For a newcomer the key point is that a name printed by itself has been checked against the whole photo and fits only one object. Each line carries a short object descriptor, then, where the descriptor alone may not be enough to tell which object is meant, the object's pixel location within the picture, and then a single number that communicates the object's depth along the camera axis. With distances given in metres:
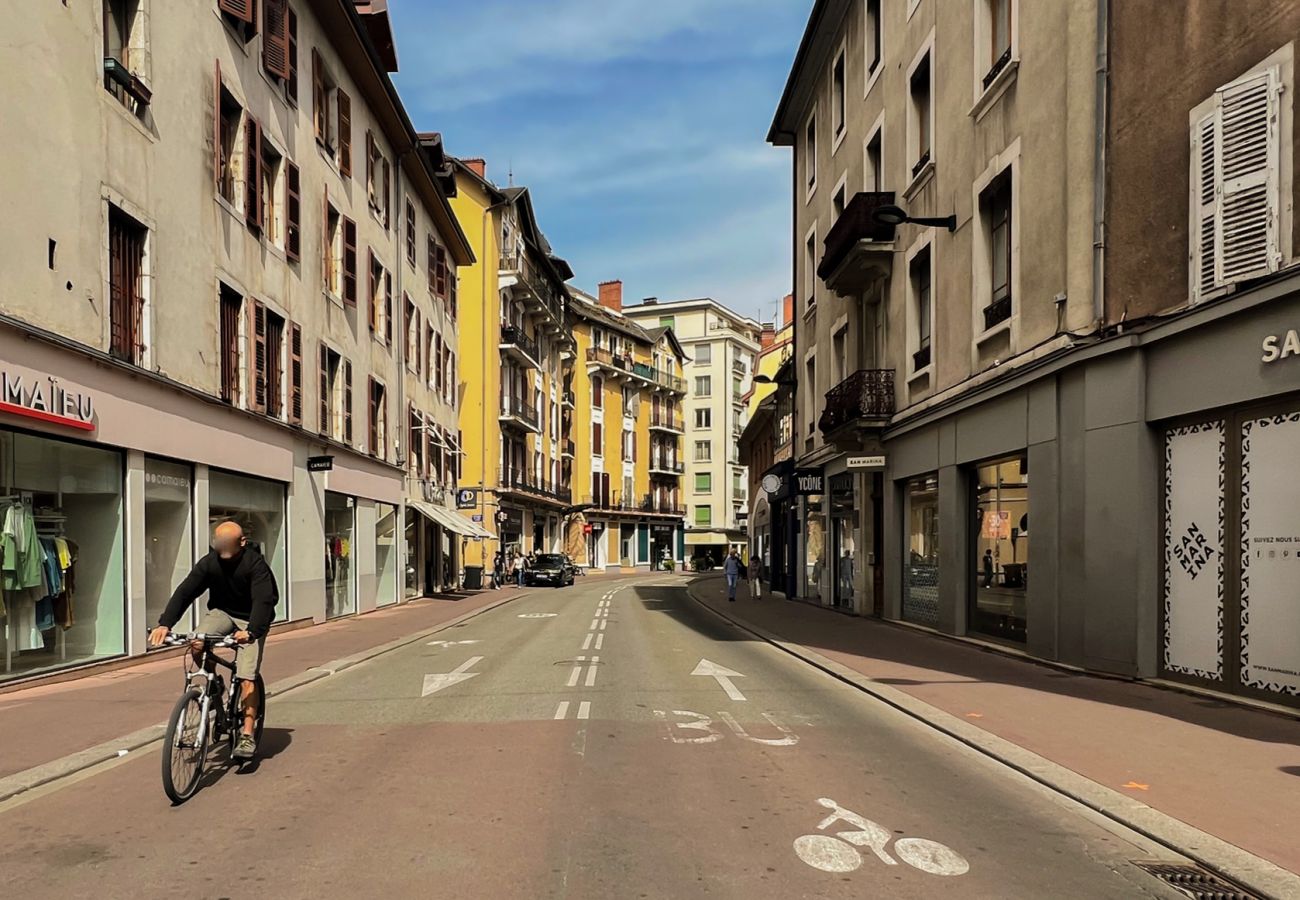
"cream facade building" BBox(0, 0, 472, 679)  11.54
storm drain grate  4.74
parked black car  45.97
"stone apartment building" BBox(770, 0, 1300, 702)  9.84
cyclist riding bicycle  6.80
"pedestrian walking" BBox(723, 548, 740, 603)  30.84
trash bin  41.09
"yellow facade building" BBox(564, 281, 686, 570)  72.44
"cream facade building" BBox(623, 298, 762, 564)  91.06
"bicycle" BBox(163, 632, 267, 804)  6.11
